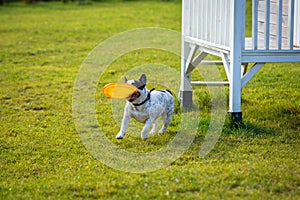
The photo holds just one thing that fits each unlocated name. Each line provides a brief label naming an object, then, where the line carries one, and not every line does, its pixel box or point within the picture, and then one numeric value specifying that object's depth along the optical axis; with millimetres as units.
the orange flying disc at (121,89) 11045
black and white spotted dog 11355
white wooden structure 11756
